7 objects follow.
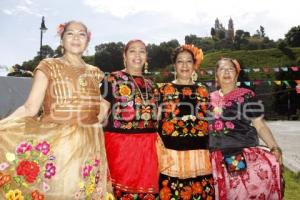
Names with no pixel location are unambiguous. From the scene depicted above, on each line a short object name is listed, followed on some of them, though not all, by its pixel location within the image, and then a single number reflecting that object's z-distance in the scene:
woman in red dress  2.45
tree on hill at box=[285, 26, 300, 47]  49.88
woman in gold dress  2.07
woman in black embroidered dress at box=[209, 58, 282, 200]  2.59
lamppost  13.14
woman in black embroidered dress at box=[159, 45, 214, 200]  2.56
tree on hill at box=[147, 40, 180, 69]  44.29
